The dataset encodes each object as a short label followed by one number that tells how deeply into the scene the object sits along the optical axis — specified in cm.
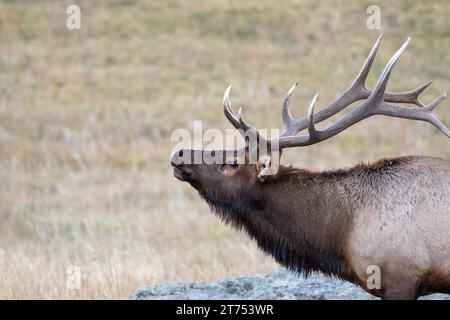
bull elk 1384
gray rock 1659
